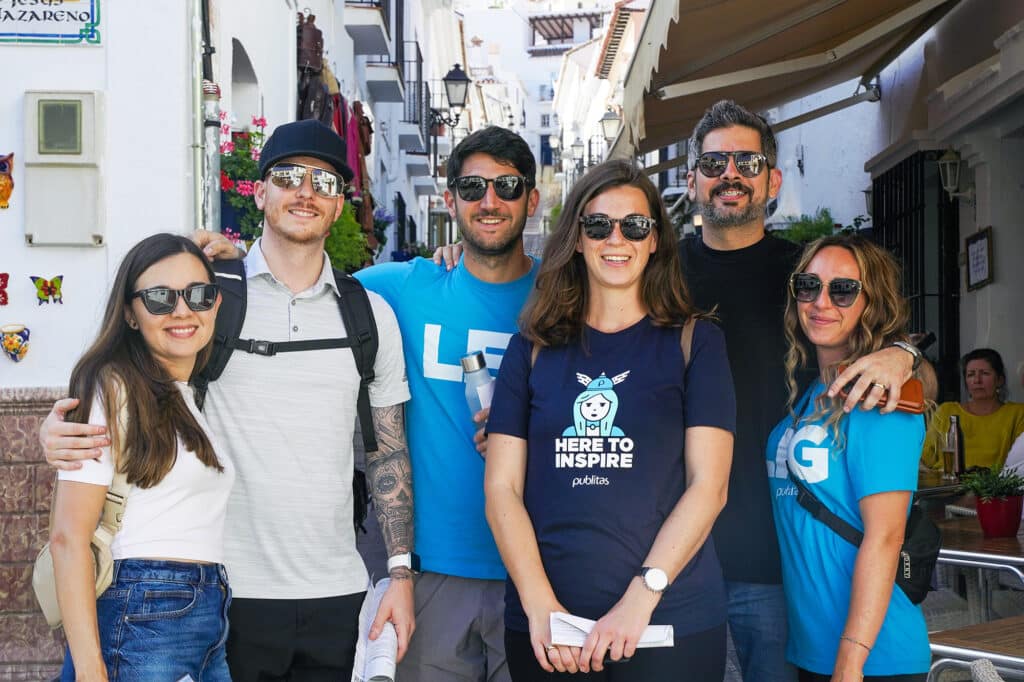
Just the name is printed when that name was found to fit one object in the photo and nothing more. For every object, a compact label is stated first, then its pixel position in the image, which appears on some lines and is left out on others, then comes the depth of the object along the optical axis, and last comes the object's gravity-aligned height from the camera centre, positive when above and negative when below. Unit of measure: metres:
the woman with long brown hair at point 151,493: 2.74 -0.38
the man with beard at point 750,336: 3.28 +0.00
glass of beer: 6.52 -0.71
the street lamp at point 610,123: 21.48 +3.98
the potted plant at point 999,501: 4.69 -0.66
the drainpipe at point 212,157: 6.52 +1.02
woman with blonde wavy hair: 2.92 -0.37
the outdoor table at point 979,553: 4.29 -0.82
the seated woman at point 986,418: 7.03 -0.49
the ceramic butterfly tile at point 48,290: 6.27 +0.26
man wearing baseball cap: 3.19 -0.29
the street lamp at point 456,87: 21.44 +4.60
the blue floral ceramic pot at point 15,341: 6.16 -0.02
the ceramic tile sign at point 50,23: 6.21 +1.68
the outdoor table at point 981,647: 3.04 -0.85
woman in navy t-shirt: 2.76 -0.30
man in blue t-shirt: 3.52 -0.16
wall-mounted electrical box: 6.22 +0.90
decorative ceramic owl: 6.23 +0.87
